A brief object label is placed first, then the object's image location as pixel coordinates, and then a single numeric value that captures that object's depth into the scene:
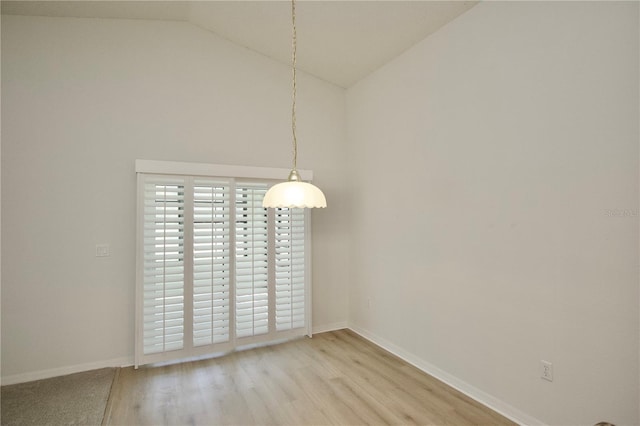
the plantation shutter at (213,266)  3.15
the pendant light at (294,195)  1.99
